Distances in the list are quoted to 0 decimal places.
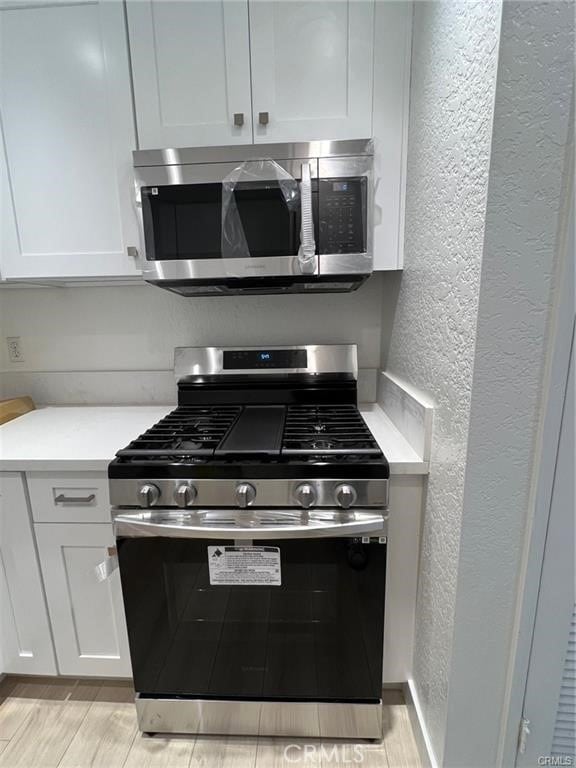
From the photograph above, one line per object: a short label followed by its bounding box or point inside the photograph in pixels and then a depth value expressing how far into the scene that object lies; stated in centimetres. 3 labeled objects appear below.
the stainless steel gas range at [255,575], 94
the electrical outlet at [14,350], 164
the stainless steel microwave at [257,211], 106
